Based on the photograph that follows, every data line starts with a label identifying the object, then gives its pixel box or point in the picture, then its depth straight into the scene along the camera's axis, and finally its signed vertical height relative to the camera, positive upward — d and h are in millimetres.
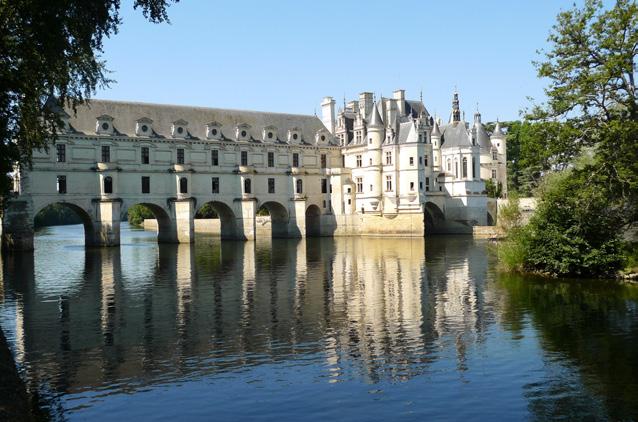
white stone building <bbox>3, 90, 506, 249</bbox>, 54750 +3959
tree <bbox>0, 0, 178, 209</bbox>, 17688 +4736
